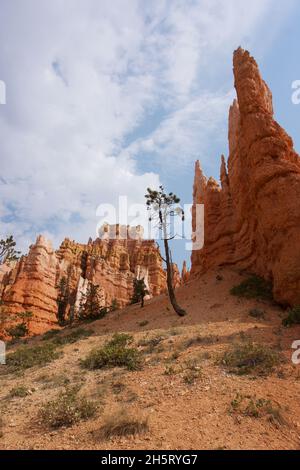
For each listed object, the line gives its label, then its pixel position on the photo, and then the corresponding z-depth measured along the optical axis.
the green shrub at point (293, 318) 14.83
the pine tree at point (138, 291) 32.26
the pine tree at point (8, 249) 30.22
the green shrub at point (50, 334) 26.03
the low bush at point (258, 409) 7.12
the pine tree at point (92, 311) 33.20
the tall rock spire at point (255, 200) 18.84
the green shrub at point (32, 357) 14.45
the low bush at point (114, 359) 11.99
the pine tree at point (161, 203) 25.95
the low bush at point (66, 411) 7.57
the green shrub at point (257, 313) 17.38
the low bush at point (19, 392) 10.21
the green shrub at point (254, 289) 20.45
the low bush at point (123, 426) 6.80
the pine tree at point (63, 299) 46.69
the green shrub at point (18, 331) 30.48
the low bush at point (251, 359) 9.93
